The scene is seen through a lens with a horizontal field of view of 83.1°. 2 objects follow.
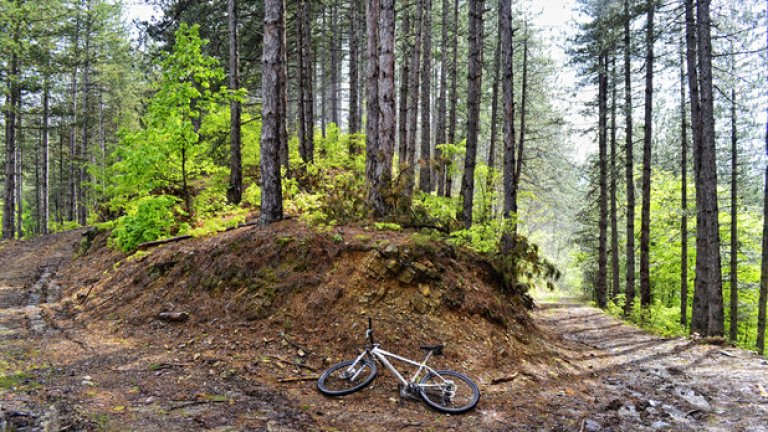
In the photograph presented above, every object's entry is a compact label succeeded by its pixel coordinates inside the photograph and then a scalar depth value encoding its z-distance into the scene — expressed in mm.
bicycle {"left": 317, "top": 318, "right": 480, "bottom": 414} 5168
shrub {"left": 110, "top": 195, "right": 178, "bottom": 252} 10635
